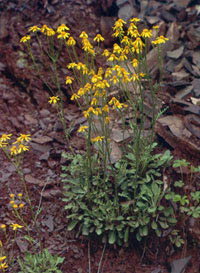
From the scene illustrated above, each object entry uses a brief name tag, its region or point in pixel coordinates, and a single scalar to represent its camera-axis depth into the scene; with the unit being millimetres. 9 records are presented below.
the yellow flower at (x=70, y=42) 3447
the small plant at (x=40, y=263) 3659
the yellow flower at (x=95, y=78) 3314
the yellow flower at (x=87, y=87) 3387
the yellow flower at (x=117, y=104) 3476
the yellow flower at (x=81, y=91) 3326
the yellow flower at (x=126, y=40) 3401
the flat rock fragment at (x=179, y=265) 3926
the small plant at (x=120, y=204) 4020
